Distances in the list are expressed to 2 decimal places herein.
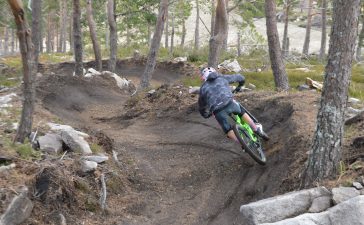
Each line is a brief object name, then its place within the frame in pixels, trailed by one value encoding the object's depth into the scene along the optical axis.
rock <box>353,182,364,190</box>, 5.87
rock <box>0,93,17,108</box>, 13.08
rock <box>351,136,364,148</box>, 7.22
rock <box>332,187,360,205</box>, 5.74
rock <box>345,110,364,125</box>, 8.61
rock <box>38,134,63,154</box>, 9.17
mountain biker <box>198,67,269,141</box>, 9.05
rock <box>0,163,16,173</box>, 7.59
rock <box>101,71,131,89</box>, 23.19
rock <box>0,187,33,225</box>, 6.70
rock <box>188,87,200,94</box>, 16.92
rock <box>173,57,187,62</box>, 30.59
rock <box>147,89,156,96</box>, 18.27
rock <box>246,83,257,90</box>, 17.64
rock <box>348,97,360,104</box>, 11.60
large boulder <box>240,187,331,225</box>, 5.79
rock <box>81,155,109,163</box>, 9.31
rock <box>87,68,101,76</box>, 23.49
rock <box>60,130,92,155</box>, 9.67
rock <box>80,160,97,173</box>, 8.74
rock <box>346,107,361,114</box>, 10.05
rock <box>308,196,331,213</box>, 5.70
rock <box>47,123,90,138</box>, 11.00
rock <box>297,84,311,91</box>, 14.92
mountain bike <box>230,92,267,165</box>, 8.56
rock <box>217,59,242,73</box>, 24.22
